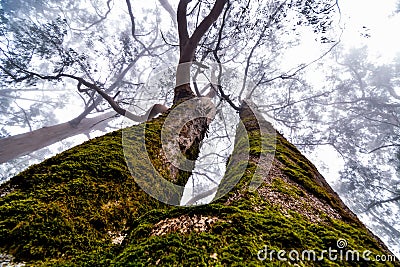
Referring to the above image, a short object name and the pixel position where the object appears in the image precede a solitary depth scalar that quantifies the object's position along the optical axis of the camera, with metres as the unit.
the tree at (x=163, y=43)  4.30
